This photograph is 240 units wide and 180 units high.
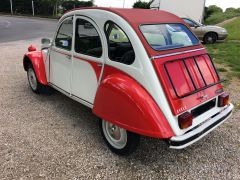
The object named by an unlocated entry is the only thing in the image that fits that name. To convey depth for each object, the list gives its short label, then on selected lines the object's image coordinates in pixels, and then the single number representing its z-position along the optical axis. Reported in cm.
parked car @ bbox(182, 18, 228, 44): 962
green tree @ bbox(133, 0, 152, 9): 2861
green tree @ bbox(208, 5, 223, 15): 3005
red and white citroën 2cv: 219
